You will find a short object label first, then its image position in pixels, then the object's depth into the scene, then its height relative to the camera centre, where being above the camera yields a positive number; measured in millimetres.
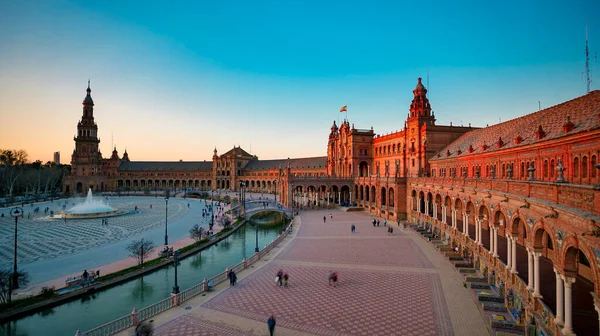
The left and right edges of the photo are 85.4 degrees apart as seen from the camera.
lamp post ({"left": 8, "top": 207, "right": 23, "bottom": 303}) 21375 -7081
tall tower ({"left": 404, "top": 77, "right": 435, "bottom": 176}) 52531 +7497
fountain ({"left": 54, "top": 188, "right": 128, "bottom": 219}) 56250 -6731
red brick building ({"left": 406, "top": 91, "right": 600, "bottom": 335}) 10203 -1373
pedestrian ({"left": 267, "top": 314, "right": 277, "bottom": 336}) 14000 -6449
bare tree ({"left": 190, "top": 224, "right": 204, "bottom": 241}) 37094 -6788
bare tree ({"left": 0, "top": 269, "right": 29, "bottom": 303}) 18750 -6506
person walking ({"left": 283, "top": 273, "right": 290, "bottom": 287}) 20516 -6609
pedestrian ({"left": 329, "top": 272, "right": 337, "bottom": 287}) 20641 -6600
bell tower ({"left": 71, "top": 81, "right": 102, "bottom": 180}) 114625 +9707
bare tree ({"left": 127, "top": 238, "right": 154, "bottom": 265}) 27328 -6525
